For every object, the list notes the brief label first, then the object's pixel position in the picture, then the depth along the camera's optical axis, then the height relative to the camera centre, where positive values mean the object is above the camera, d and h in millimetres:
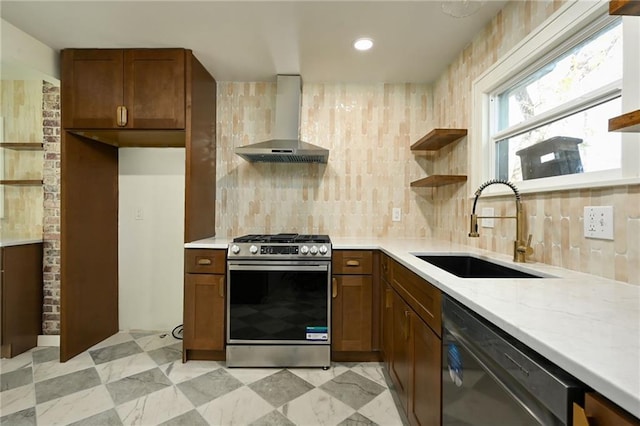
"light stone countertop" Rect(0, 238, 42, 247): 2175 -239
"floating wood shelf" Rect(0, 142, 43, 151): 2443 +558
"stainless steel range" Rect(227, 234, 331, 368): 2119 -676
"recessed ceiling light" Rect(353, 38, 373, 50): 2086 +1243
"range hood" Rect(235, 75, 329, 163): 2580 +874
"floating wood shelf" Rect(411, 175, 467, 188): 2138 +258
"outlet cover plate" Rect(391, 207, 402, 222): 2805 -9
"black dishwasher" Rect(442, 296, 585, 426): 535 -390
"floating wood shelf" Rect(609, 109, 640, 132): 729 +241
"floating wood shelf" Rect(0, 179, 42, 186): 2419 +243
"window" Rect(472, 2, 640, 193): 1128 +533
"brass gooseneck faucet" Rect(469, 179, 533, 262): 1411 -110
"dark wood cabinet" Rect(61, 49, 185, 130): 2203 +931
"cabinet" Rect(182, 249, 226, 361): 2164 -672
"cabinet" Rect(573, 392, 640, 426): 421 -306
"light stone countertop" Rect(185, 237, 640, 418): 450 -241
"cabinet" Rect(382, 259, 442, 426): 1139 -637
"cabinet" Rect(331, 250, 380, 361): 2172 -683
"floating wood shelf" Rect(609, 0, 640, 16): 722 +526
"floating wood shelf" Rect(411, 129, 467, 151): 2152 +595
